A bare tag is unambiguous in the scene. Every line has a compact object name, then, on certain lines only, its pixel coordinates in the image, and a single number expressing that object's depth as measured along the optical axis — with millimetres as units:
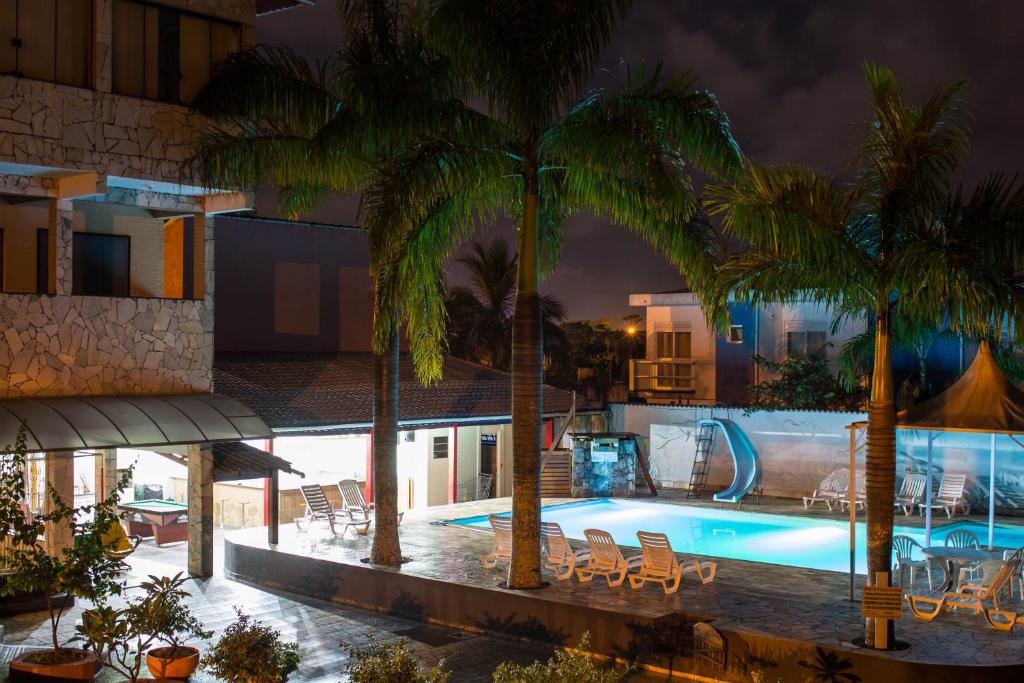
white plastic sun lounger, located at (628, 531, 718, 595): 15102
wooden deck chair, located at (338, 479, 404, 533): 20406
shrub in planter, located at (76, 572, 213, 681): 9992
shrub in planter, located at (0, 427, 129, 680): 10164
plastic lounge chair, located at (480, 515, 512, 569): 16703
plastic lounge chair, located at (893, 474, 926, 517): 23552
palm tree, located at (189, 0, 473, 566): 14781
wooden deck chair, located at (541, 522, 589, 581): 15852
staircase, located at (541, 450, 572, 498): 27000
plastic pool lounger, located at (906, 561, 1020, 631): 13031
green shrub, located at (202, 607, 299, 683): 10047
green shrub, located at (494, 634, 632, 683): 8016
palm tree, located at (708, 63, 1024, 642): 11828
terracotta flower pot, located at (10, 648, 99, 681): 11086
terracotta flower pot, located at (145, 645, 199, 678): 11742
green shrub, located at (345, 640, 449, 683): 8703
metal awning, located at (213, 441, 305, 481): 18250
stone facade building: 15852
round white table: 14643
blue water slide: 25484
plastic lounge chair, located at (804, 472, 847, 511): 24922
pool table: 21234
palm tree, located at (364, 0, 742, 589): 13820
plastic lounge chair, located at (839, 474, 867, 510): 24053
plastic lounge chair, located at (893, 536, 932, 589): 15220
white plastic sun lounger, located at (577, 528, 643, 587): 15524
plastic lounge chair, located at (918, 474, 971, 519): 23422
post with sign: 11578
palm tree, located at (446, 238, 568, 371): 46938
